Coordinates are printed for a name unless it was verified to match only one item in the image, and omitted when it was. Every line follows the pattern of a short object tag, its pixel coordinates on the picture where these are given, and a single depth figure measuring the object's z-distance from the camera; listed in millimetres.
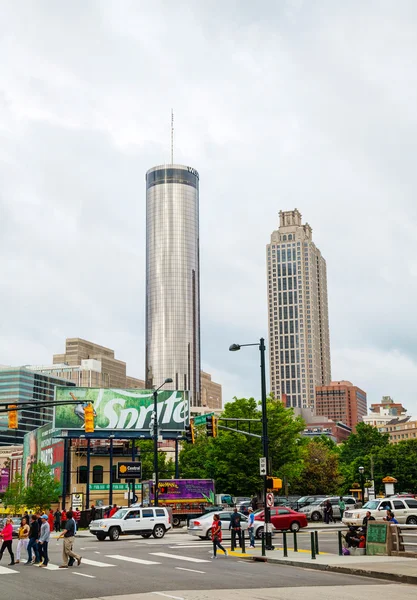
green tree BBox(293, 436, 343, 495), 94562
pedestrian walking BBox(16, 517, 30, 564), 27481
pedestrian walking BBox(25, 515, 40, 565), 26875
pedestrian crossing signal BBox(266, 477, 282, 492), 32553
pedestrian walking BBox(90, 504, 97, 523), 58406
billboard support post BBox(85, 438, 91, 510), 75606
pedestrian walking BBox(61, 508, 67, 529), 55278
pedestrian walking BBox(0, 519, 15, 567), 26922
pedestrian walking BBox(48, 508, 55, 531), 53894
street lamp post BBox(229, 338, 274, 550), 31219
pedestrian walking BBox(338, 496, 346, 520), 56509
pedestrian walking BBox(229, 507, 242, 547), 32666
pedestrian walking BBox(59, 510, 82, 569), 25344
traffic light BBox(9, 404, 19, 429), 32872
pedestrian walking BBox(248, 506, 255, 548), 33812
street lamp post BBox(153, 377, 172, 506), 50844
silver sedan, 39656
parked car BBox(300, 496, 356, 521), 54562
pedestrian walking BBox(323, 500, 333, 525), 52281
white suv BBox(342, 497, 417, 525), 42906
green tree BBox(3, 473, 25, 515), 86075
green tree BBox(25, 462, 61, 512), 76438
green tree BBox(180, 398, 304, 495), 75500
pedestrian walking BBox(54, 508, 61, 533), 61125
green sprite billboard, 80688
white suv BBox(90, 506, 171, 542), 40719
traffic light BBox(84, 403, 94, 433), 32781
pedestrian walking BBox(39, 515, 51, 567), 26212
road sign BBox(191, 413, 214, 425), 53931
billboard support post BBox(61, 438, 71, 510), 77000
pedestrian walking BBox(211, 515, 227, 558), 29375
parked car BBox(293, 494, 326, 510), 63400
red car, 42438
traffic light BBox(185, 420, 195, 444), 47825
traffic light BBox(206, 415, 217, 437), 41097
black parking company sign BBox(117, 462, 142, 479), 61312
